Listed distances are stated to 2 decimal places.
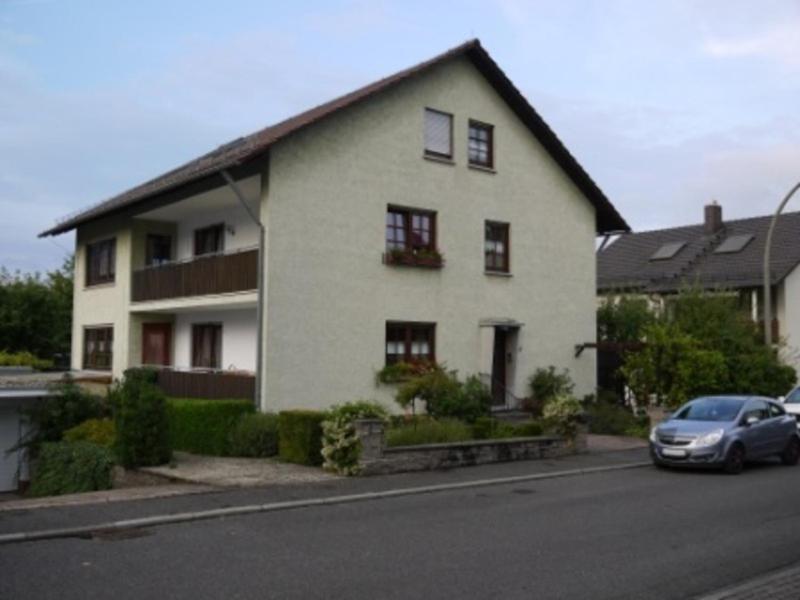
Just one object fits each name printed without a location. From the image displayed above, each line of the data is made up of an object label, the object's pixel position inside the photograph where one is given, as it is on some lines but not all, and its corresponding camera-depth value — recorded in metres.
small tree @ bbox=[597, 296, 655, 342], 28.12
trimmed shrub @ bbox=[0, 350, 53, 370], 30.22
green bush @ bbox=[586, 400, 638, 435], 23.31
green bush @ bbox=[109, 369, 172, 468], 15.59
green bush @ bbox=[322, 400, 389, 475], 14.84
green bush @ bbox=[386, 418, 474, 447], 16.56
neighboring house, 34.62
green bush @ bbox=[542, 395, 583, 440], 18.38
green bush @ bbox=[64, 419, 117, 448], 18.81
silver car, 16.00
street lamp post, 22.11
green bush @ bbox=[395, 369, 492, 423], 19.69
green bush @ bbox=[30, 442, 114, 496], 16.72
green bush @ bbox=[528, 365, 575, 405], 24.12
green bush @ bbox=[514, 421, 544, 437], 18.64
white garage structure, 22.78
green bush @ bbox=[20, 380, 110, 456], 20.93
